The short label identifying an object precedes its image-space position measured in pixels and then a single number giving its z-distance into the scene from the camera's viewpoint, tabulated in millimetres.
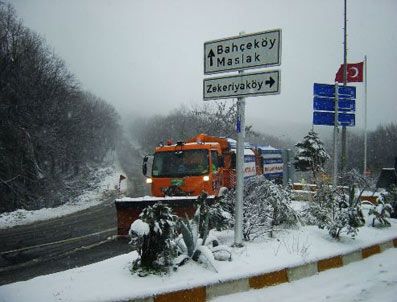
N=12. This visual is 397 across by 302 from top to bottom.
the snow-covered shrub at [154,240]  5281
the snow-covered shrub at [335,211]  7812
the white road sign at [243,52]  6245
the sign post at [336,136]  9969
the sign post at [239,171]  6527
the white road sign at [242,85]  6207
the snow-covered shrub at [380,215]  9641
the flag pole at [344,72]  20600
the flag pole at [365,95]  26069
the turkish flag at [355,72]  22578
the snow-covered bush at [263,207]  7266
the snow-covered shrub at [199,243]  5684
